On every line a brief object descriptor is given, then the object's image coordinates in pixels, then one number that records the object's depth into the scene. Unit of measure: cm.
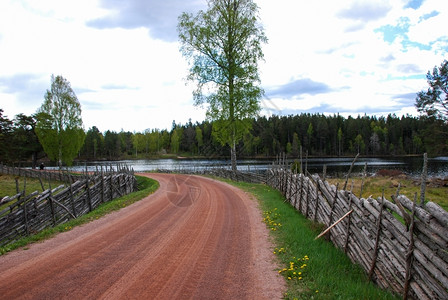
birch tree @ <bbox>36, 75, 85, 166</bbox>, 3688
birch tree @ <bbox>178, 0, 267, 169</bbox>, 2372
